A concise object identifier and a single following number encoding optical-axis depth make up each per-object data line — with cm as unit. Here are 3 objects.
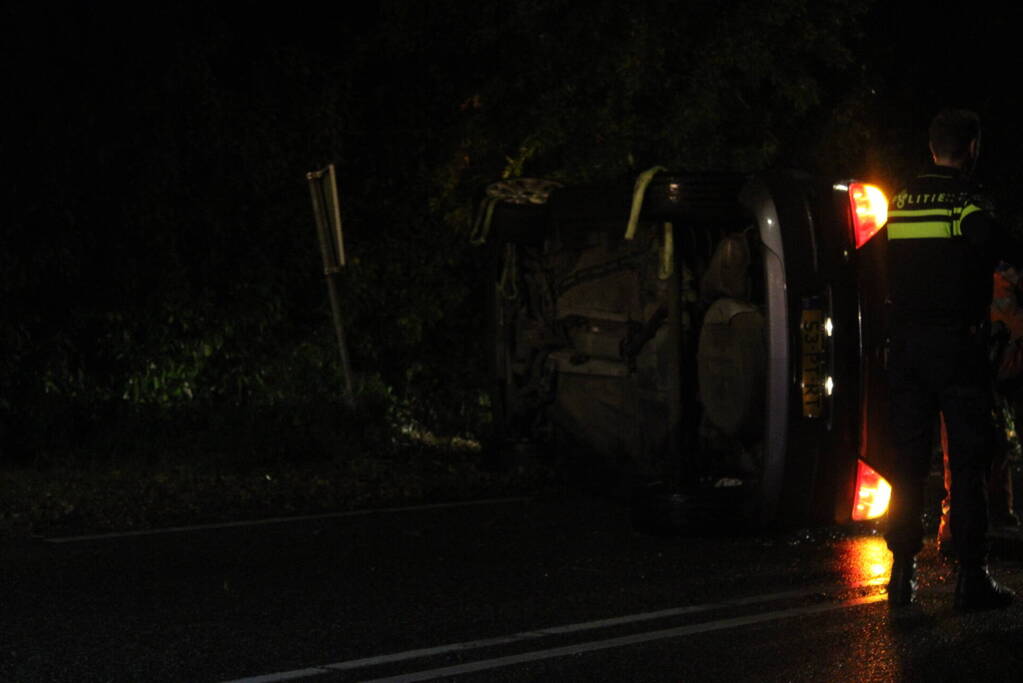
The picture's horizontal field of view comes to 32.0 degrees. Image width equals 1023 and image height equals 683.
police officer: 712
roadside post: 1348
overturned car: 873
